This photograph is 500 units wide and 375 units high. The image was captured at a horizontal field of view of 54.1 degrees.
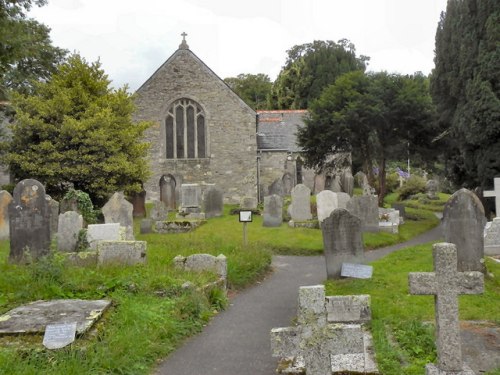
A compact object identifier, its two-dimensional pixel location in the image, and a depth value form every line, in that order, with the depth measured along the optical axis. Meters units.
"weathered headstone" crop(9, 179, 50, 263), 9.79
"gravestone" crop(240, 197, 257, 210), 22.34
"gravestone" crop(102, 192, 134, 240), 14.50
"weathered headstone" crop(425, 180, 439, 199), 32.03
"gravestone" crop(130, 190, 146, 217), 22.36
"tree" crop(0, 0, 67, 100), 16.41
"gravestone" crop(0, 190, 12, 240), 14.53
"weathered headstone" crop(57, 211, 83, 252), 11.71
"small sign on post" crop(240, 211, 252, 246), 13.76
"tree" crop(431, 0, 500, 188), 16.88
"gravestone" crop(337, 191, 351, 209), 17.73
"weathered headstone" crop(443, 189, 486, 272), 9.70
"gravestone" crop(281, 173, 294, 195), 29.48
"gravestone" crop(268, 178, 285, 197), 23.81
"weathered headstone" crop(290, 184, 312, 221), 18.27
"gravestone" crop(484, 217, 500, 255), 12.70
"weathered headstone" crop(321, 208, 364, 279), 10.02
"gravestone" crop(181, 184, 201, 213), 21.45
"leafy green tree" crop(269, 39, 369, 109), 48.88
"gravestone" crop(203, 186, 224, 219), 21.20
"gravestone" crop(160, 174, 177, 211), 25.00
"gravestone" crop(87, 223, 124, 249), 11.38
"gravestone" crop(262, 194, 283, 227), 18.11
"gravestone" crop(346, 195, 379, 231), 16.92
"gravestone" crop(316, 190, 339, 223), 17.47
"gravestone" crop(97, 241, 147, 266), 9.71
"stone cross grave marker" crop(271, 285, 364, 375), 4.23
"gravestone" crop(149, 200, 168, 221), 19.70
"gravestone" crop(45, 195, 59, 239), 15.05
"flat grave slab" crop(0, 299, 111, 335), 6.06
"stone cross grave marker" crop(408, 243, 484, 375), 4.42
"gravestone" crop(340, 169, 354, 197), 25.53
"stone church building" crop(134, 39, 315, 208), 29.12
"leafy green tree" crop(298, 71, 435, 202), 21.88
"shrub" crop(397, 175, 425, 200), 32.97
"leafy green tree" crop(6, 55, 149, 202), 20.34
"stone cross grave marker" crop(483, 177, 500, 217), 14.27
